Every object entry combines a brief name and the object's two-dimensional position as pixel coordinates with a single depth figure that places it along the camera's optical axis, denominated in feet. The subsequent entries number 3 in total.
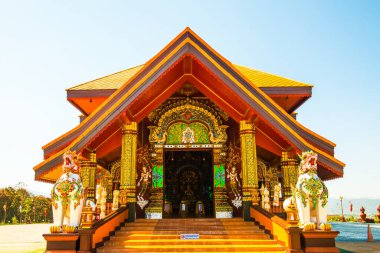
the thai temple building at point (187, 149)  24.77
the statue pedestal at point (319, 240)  23.18
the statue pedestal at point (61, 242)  22.81
